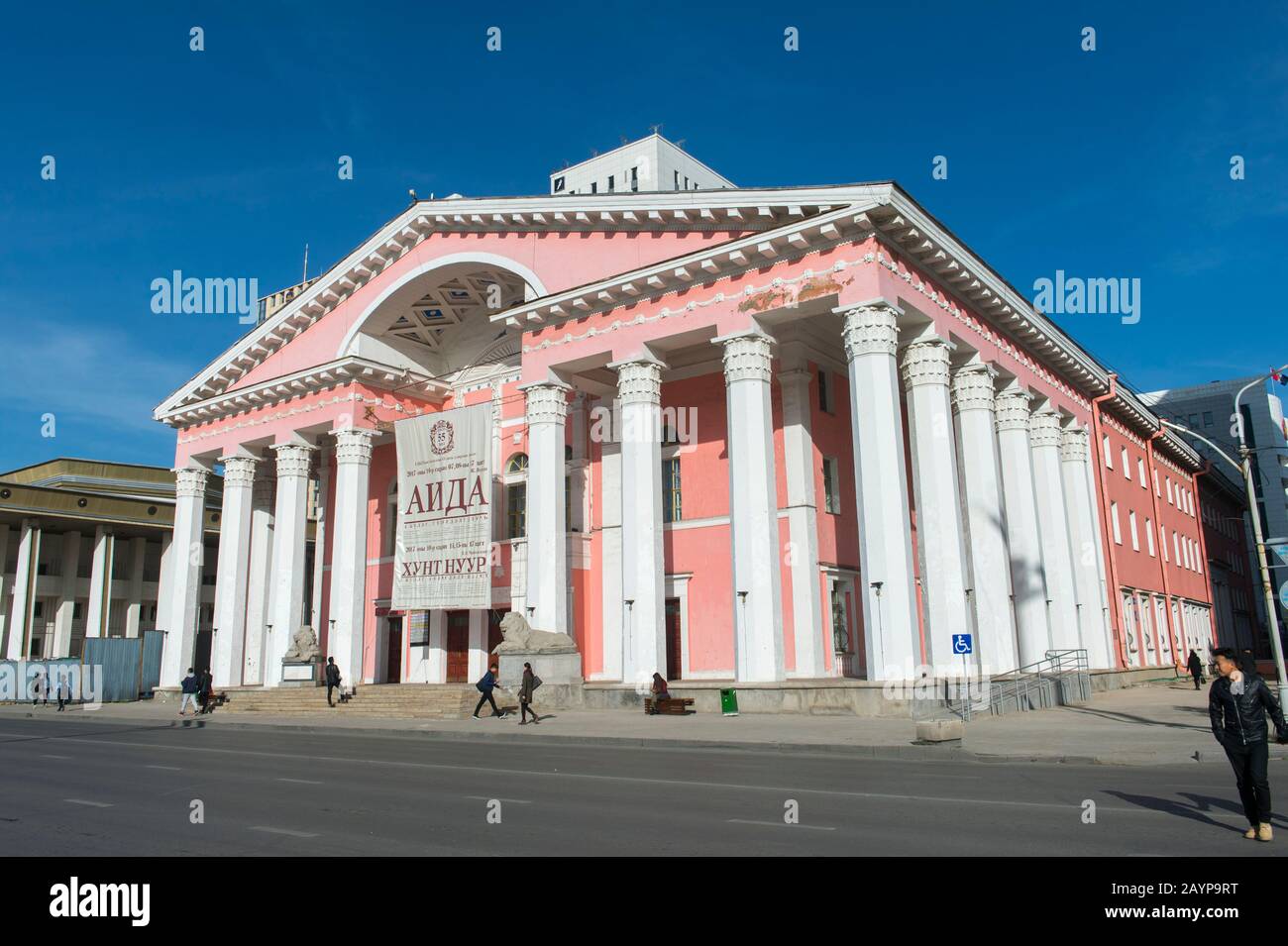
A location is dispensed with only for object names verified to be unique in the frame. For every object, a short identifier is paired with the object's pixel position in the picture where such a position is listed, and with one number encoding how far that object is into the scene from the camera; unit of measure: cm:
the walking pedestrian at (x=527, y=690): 2108
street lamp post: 1669
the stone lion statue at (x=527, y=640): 2455
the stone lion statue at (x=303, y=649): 3094
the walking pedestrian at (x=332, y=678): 2723
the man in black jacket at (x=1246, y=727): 712
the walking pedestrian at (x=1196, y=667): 3081
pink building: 2197
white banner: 2795
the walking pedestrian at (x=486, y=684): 2239
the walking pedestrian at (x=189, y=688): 2730
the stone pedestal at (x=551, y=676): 2420
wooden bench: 2172
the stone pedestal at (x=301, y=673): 3075
